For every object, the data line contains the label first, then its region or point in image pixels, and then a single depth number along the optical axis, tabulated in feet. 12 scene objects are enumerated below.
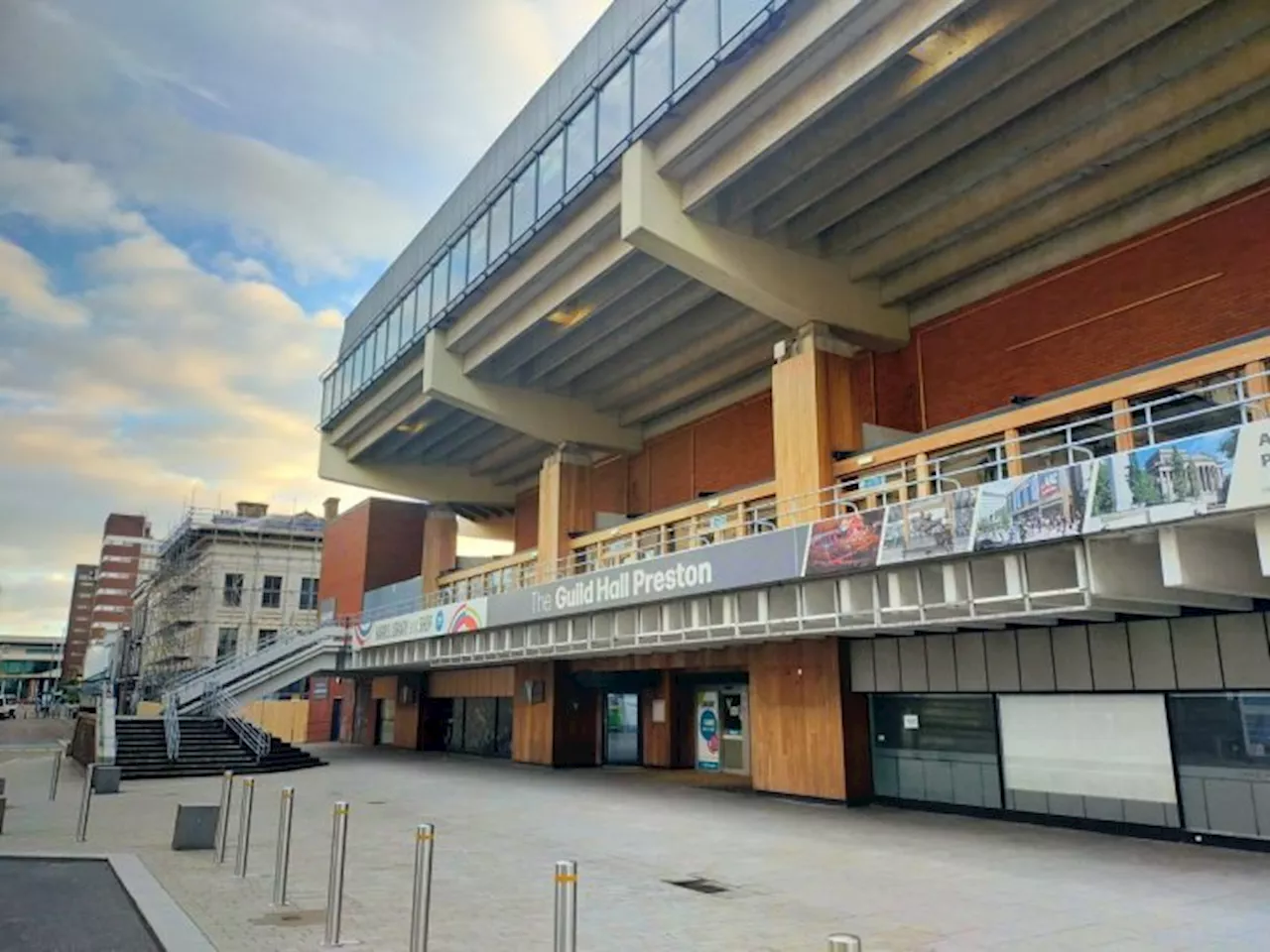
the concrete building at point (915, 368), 42.60
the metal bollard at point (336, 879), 25.30
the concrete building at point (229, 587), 183.73
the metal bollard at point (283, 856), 30.30
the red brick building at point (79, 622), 471.62
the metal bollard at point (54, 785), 62.53
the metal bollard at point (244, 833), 35.32
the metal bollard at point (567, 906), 17.46
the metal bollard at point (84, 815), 44.37
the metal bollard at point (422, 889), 22.82
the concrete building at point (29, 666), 474.90
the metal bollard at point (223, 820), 38.47
